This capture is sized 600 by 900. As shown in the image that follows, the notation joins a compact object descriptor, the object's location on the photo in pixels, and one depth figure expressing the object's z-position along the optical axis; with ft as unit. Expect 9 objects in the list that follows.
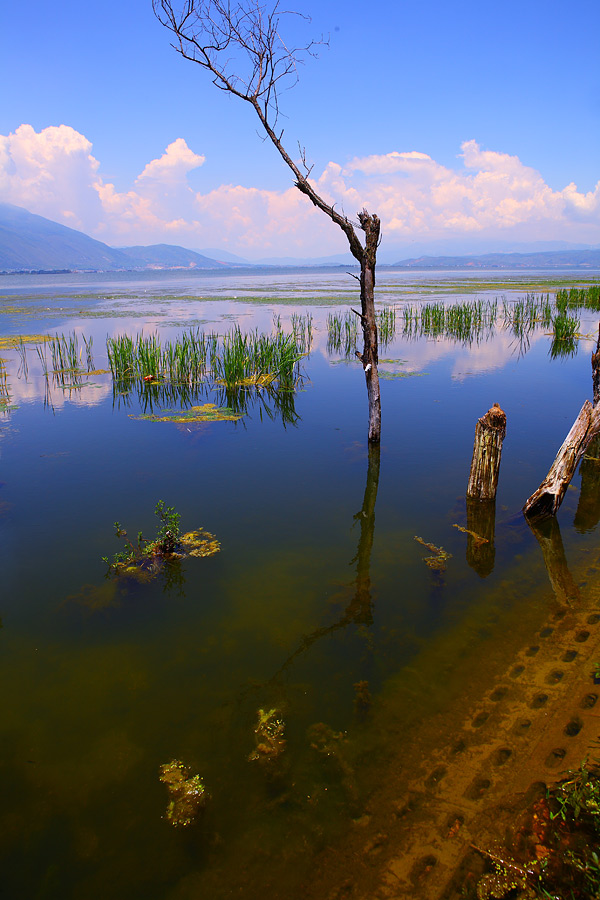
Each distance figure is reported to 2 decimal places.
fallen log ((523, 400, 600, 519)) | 17.16
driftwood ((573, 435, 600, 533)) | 17.85
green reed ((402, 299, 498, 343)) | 60.95
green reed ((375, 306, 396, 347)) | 56.65
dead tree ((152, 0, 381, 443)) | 23.09
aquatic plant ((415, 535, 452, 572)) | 15.01
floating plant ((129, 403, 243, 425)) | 30.99
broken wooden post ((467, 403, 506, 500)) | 17.28
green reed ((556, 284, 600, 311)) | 73.92
